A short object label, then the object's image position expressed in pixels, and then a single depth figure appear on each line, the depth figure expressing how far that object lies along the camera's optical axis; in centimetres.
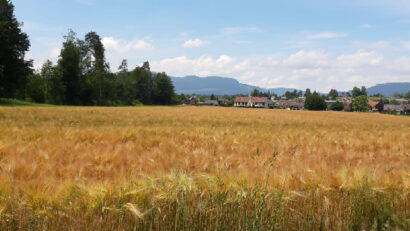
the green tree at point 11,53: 3947
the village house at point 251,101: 18412
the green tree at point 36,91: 6681
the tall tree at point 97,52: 7212
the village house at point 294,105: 18588
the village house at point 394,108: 16238
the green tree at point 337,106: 14181
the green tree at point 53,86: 6266
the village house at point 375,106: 17162
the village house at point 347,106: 16568
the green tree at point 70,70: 6556
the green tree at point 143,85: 10112
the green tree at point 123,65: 10812
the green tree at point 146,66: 11333
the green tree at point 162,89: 10812
